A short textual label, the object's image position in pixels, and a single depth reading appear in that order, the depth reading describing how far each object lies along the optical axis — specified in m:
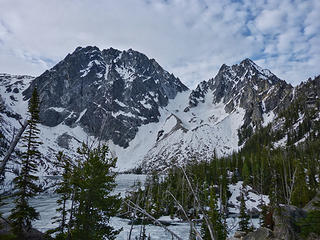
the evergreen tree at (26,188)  15.91
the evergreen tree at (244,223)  27.06
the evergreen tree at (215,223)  23.19
